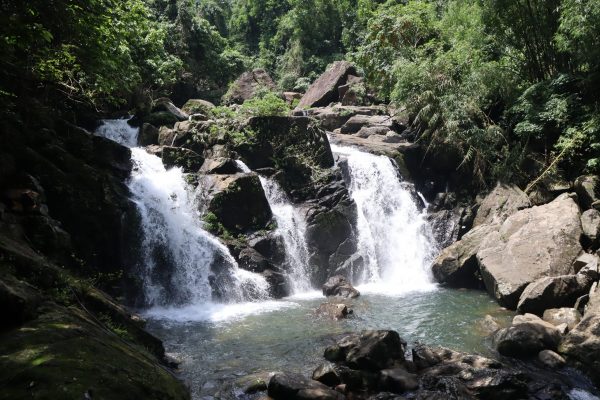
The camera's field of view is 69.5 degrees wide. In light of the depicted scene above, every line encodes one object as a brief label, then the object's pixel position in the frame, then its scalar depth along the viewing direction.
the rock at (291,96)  36.09
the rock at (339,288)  14.72
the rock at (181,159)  17.89
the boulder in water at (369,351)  8.12
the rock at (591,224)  12.39
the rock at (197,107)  24.50
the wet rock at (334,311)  12.13
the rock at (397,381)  7.45
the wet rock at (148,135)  20.47
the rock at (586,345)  7.87
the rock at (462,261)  15.14
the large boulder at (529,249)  12.09
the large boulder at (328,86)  32.09
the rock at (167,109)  22.95
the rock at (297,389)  6.76
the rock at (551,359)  8.30
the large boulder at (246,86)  32.91
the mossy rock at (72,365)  3.82
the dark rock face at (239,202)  16.38
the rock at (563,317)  9.85
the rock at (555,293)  10.77
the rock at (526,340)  8.84
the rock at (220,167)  17.28
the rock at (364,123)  25.94
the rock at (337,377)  7.52
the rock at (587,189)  13.76
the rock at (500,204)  15.83
